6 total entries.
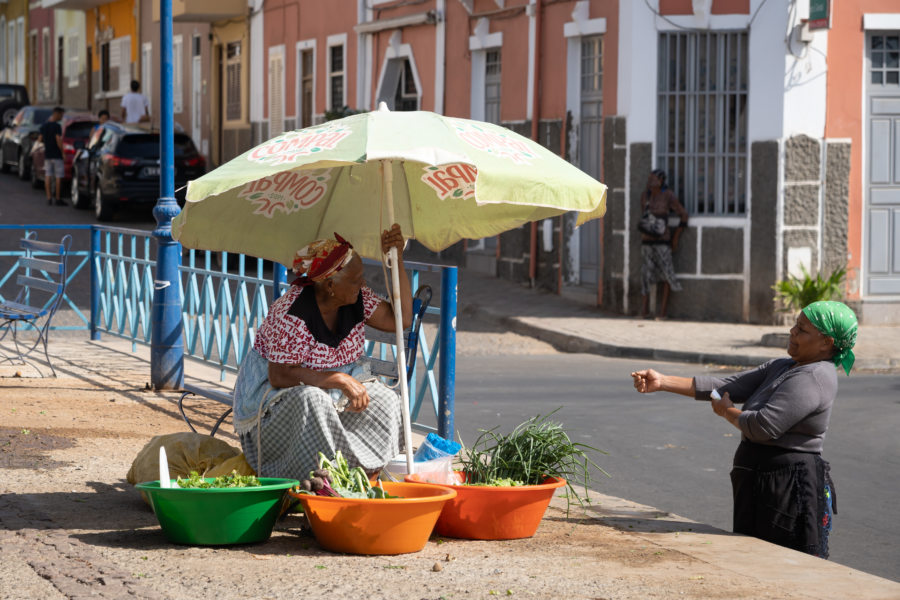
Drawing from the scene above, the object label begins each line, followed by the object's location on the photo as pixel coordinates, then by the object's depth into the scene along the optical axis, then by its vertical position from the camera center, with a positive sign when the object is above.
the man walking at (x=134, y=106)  32.44 +2.34
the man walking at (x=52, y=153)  29.17 +1.14
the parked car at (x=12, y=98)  41.12 +3.24
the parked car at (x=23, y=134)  33.66 +1.79
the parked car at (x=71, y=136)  30.12 +1.54
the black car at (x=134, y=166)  25.45 +0.76
